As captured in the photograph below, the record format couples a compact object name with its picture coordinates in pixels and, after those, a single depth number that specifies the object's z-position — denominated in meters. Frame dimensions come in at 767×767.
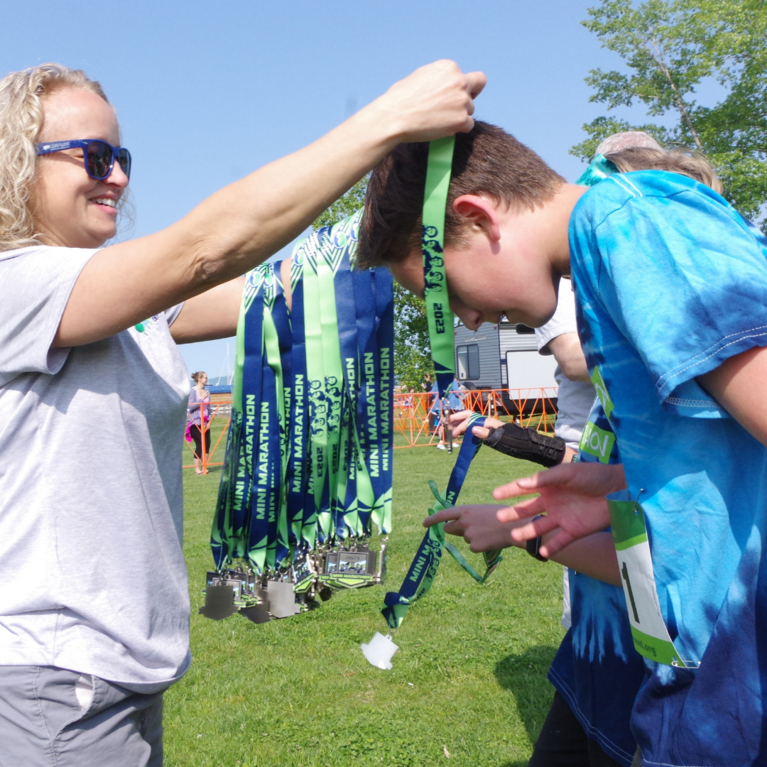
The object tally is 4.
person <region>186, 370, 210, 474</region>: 15.38
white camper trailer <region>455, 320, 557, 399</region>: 27.86
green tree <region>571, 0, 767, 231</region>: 21.64
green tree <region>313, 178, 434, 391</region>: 12.76
